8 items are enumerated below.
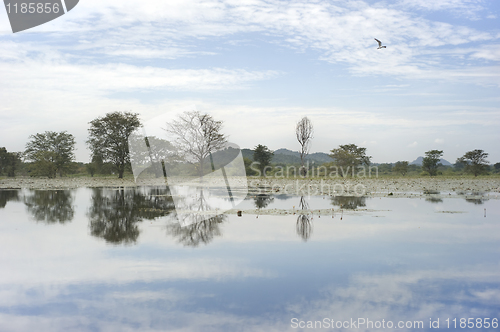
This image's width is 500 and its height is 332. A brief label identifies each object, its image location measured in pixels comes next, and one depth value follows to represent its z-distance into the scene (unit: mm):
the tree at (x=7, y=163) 61438
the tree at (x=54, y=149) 56747
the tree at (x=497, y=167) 64025
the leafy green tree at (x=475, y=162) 54250
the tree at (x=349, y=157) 59219
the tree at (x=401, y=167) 62562
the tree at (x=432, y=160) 56250
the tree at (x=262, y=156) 56625
